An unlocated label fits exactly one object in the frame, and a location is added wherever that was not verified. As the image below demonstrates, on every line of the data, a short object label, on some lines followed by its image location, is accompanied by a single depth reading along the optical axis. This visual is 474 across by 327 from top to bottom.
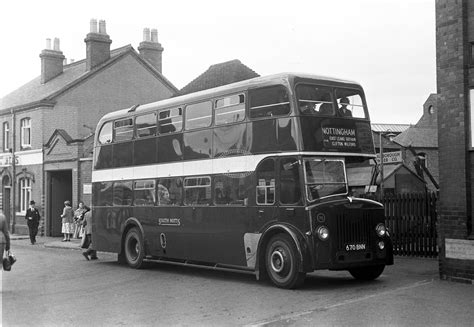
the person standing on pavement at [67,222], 27.00
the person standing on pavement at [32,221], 26.78
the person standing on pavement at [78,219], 25.48
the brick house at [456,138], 11.51
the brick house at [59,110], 31.59
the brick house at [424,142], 47.83
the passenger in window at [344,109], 12.11
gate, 15.88
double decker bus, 11.25
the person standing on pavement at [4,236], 11.82
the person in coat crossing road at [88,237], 18.52
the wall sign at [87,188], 26.74
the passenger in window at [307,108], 11.51
